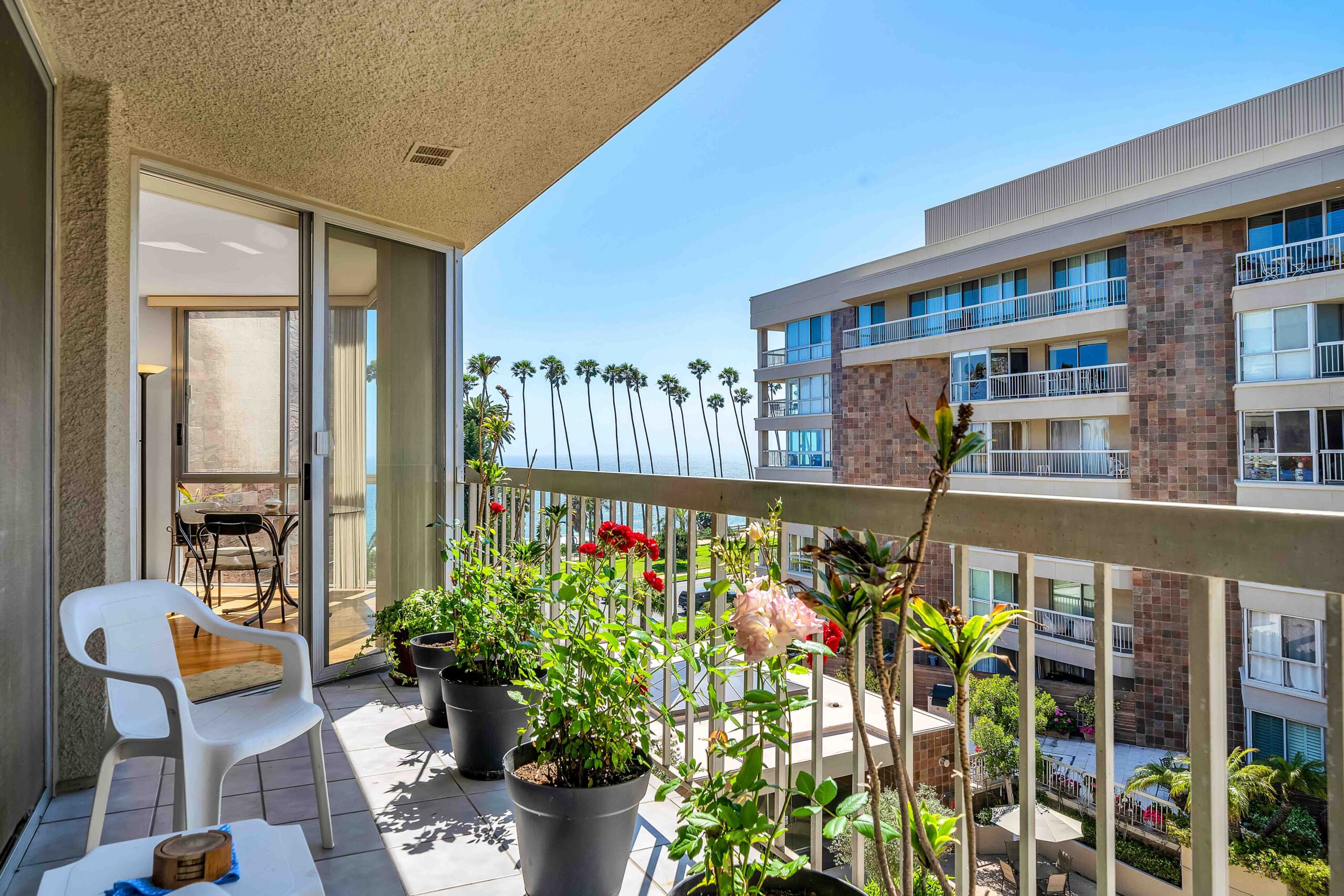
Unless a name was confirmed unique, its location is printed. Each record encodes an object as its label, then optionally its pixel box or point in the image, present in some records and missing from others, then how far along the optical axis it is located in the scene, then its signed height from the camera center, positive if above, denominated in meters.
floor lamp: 5.97 +0.77
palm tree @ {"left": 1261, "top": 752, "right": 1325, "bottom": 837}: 9.39 -5.09
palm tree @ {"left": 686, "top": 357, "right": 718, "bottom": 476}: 41.19 +4.85
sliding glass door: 3.66 +0.17
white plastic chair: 1.62 -0.63
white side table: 1.06 -0.64
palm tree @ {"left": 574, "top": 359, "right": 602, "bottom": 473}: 41.53 +4.97
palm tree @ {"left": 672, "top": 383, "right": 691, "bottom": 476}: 41.53 +3.42
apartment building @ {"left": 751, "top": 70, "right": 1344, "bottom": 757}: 13.95 +2.41
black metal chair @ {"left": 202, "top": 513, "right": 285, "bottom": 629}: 4.70 -0.70
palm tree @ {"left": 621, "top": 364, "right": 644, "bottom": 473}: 41.69 +4.52
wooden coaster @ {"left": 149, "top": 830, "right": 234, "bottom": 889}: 1.04 -0.59
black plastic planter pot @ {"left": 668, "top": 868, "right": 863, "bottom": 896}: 1.17 -0.72
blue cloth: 1.01 -0.61
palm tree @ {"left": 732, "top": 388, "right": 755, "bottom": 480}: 40.88 +3.19
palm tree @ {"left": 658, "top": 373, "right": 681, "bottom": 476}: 41.72 +4.08
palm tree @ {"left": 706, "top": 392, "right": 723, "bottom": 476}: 41.03 +2.89
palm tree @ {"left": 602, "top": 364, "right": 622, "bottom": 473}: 41.15 +4.57
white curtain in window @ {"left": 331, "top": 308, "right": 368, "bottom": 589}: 3.65 +0.03
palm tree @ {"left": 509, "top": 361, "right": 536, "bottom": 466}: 41.34 +4.93
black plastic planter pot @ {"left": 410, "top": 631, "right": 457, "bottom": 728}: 2.84 -0.85
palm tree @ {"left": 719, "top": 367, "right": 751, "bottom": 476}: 40.72 +4.34
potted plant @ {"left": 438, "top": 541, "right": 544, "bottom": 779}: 2.36 -0.74
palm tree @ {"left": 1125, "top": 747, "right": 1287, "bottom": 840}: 10.47 -5.12
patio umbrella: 7.31 -4.43
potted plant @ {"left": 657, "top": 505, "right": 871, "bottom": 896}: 1.01 -0.56
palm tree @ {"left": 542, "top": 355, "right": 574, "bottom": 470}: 41.56 +4.82
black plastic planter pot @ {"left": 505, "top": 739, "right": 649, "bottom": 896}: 1.60 -0.86
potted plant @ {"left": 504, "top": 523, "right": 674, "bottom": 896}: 1.62 -0.72
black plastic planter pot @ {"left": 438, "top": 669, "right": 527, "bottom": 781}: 2.37 -0.89
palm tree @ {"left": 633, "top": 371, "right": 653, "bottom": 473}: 41.50 +4.13
